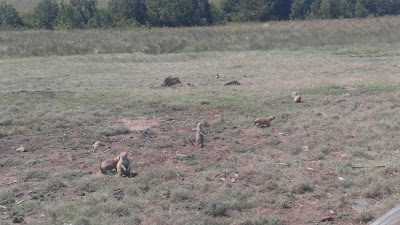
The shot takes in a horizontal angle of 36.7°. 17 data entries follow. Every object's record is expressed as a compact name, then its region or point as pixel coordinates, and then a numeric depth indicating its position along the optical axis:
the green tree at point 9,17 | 47.48
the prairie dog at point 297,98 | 13.20
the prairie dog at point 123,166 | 8.05
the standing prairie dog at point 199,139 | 9.70
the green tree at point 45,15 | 48.94
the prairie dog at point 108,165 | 8.23
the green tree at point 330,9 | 52.44
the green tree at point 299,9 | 54.14
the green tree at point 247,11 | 49.66
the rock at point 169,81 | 16.88
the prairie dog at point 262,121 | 10.94
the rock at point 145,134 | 10.38
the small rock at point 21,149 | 9.70
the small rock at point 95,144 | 9.90
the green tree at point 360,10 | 51.91
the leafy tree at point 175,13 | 46.69
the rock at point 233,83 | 16.97
